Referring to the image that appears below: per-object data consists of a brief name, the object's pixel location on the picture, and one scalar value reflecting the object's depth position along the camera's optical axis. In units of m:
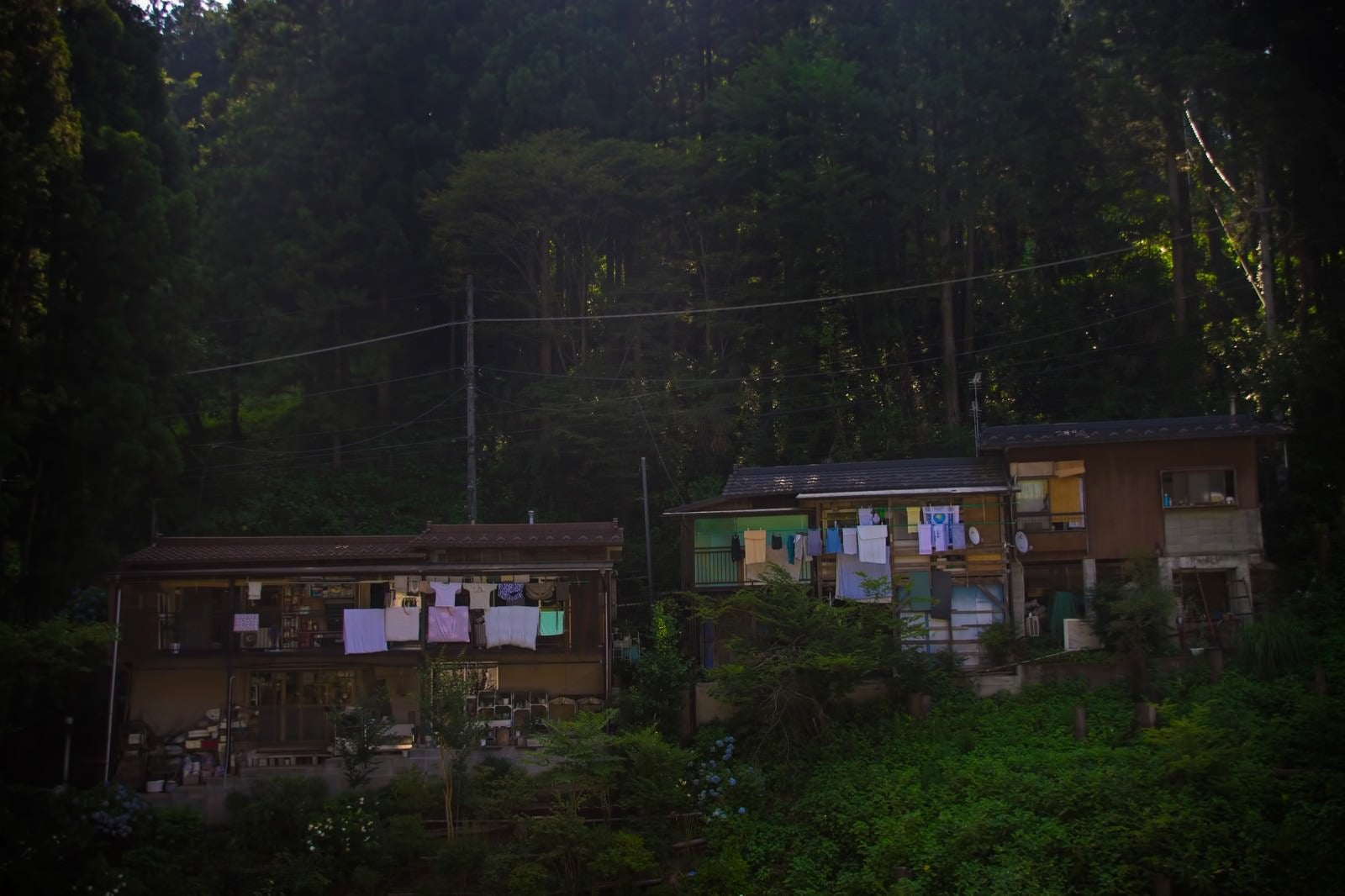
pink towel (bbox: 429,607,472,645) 25.92
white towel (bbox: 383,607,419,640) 25.88
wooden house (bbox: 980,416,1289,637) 27.14
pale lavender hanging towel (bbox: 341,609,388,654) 25.59
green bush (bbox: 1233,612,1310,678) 22.88
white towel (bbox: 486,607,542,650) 26.11
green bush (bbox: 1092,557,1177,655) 24.14
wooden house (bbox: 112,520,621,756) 25.91
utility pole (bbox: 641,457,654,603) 31.97
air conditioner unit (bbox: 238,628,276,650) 26.31
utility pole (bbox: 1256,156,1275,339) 30.30
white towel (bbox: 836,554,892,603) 27.58
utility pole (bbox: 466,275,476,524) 30.25
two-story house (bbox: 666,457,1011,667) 27.50
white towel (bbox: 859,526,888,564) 27.50
